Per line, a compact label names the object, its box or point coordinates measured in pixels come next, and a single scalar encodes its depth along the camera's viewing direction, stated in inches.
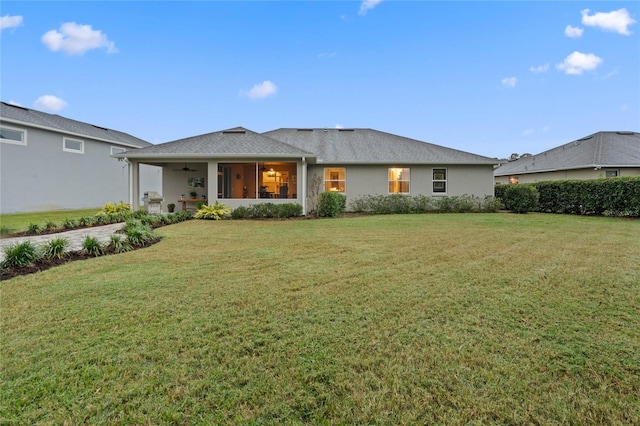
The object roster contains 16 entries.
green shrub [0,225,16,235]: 343.9
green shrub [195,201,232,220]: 488.1
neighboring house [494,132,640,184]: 670.5
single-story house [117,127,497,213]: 584.7
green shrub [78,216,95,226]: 404.2
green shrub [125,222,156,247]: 279.0
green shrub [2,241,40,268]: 200.4
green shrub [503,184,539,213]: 578.2
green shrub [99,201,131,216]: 500.2
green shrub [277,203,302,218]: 513.0
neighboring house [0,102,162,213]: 563.5
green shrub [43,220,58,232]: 359.5
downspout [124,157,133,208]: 527.4
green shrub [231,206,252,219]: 509.7
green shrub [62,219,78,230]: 378.0
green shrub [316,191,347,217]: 521.0
